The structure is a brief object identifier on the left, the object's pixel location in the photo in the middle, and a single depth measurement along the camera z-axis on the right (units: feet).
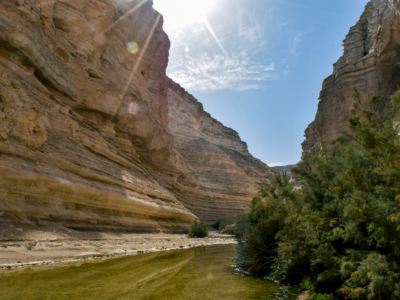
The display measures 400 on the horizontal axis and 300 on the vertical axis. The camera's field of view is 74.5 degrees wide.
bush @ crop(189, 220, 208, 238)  63.93
